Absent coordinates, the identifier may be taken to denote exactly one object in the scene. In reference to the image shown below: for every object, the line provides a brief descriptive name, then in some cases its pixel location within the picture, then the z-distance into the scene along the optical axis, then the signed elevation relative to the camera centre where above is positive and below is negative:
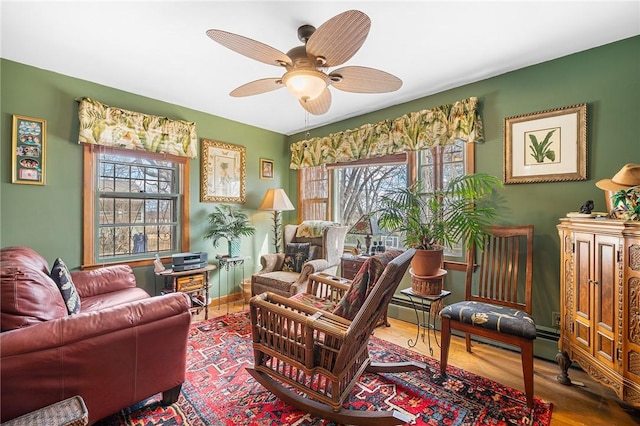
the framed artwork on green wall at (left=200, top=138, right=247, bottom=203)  3.70 +0.55
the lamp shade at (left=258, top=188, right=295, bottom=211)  3.91 +0.16
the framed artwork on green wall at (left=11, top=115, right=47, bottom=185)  2.47 +0.55
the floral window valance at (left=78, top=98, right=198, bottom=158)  2.76 +0.88
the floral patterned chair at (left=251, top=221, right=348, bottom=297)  3.17 -0.56
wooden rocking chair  1.51 -0.80
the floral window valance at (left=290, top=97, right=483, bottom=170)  2.71 +0.90
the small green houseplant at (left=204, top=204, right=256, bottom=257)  3.69 -0.21
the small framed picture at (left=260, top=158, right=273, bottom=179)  4.33 +0.68
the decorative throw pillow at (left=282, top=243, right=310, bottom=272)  3.50 -0.55
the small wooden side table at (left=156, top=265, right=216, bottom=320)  3.06 -0.81
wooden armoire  1.50 -0.52
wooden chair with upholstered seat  1.79 -0.69
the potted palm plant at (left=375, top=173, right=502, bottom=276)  2.24 -0.05
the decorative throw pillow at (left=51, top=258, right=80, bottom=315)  1.82 -0.51
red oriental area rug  1.67 -1.21
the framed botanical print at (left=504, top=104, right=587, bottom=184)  2.23 +0.58
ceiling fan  1.42 +0.91
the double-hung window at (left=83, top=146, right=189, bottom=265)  2.92 +0.07
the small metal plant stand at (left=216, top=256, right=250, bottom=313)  3.56 -0.75
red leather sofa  1.25 -0.68
